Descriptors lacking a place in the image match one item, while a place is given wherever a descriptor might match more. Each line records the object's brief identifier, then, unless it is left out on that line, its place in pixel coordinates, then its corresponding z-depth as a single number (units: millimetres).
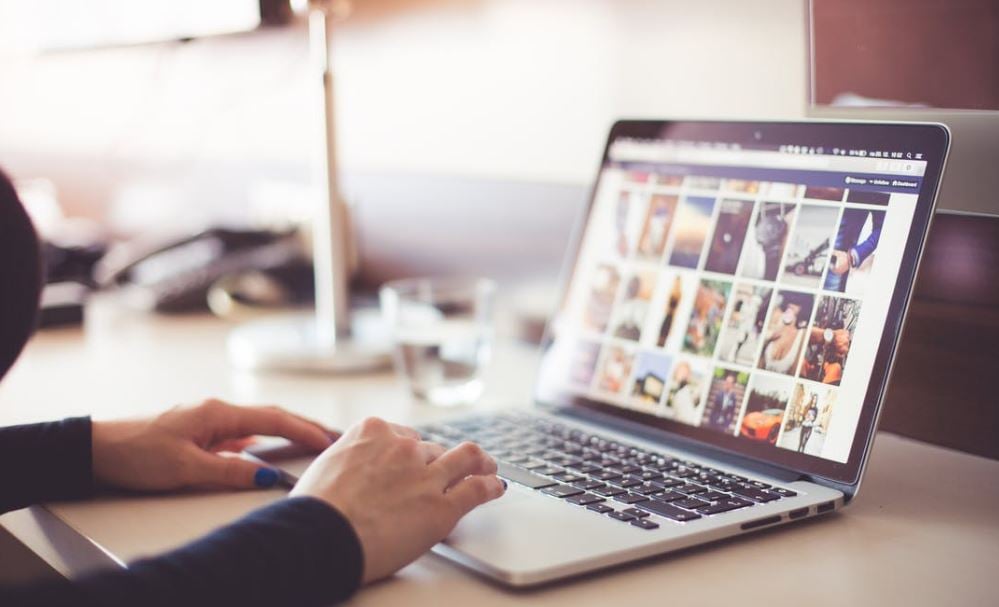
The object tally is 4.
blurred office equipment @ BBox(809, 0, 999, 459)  900
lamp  1296
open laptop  741
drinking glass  1145
